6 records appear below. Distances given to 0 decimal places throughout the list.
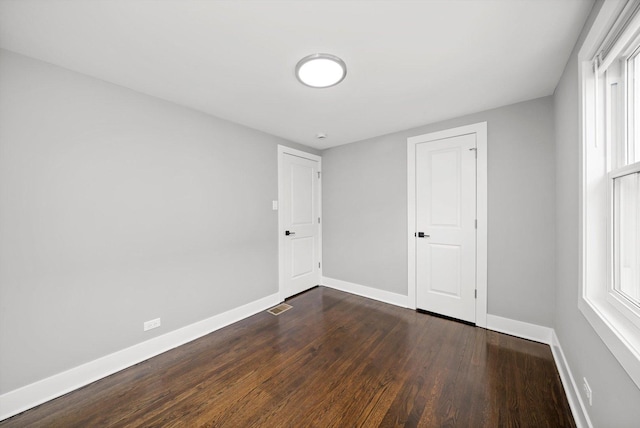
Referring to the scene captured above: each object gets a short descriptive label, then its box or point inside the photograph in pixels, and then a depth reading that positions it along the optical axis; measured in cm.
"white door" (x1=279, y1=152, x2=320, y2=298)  345
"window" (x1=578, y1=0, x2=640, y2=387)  103
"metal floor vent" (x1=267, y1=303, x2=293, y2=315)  302
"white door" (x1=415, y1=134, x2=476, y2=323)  264
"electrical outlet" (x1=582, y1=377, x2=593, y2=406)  126
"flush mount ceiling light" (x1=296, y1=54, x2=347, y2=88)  164
